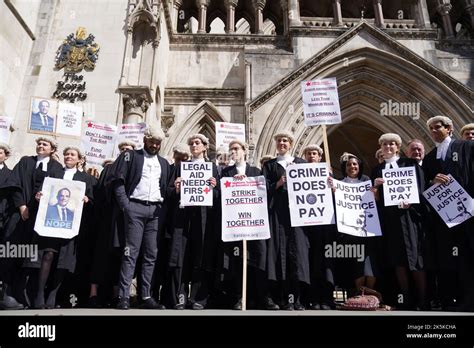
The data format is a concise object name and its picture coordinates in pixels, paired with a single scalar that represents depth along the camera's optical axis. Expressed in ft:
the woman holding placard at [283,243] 17.99
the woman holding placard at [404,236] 17.88
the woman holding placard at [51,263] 18.06
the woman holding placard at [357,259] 18.63
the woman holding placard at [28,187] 18.86
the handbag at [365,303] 16.78
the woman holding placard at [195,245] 18.45
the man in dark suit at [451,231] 17.49
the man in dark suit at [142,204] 17.51
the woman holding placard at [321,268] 18.75
